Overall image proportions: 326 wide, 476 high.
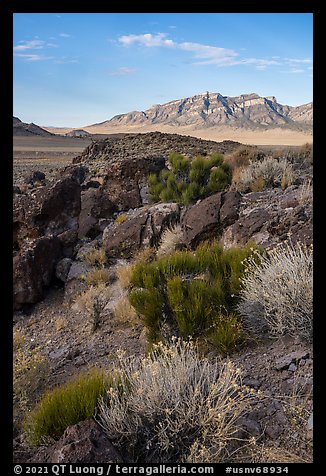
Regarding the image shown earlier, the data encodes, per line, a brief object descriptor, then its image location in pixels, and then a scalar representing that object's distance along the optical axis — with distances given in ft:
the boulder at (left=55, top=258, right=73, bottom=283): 24.45
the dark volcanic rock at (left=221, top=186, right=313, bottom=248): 19.34
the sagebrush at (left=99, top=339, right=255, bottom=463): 8.98
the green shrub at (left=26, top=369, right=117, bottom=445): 9.47
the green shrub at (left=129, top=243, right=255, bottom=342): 14.08
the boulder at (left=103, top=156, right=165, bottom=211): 34.83
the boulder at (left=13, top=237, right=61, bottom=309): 22.41
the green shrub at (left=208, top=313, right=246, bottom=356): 12.82
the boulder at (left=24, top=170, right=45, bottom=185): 64.98
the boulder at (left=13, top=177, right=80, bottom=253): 27.48
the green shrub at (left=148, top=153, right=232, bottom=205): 34.32
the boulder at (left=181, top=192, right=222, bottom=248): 23.97
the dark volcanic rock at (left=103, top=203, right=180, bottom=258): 25.63
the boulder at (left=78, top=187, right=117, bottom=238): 29.37
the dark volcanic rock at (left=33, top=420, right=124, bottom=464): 8.22
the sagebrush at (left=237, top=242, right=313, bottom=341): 12.33
